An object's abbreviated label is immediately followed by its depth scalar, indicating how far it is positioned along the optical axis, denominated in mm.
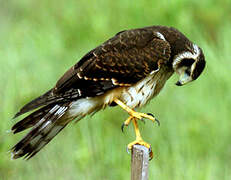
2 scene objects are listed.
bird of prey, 10219
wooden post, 8547
